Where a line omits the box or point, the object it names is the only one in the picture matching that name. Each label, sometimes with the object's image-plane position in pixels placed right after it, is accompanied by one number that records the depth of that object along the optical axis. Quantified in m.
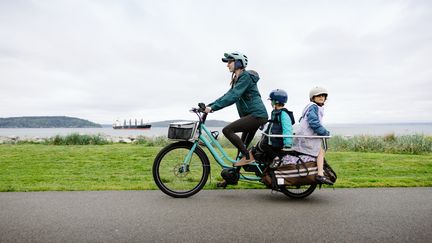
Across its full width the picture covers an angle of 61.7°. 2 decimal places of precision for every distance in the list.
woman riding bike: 5.57
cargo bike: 5.44
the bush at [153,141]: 17.92
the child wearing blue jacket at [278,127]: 5.47
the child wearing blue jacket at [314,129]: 5.35
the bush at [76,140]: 17.80
